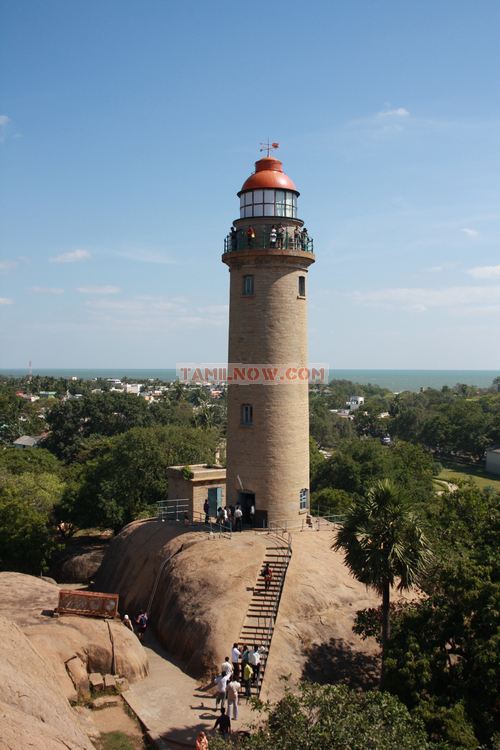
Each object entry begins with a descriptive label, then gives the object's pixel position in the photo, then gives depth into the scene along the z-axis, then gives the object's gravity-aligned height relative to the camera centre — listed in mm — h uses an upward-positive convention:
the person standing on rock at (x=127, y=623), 21575 -9070
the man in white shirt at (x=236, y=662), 17953 -8715
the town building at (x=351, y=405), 189750 -10800
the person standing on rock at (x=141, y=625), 22438 -9528
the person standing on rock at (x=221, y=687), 16672 -8816
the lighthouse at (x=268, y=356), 26594 +648
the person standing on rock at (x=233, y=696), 16344 -8856
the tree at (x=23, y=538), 33188 -9399
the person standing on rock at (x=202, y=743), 13566 -8519
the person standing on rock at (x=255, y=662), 17969 -8691
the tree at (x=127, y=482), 41062 -7774
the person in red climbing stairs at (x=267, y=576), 21359 -7354
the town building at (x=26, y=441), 92125 -11377
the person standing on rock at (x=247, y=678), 17516 -9012
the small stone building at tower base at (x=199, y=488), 31500 -6232
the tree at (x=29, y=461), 51500 -8355
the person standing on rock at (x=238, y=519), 25891 -6489
